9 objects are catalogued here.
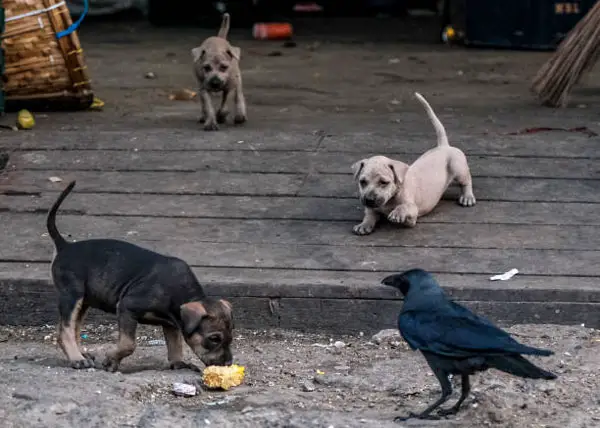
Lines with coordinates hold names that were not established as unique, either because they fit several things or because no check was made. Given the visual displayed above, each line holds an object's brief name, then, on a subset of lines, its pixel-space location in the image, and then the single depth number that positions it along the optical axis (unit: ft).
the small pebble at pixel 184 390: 29.81
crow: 25.76
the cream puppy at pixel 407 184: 39.99
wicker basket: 54.85
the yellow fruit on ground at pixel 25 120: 53.21
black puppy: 29.94
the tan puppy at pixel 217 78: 53.52
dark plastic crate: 74.49
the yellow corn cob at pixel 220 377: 30.04
